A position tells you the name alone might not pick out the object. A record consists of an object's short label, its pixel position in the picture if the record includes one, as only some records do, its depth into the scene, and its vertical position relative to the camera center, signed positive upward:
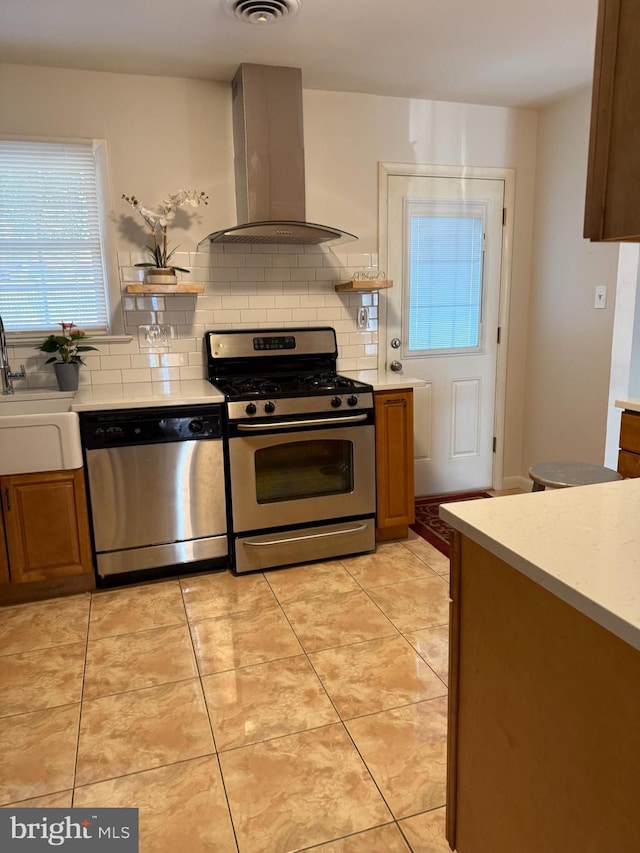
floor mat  3.38 -1.26
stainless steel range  2.91 -0.76
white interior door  3.70 -0.02
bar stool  2.15 -0.60
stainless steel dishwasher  2.75 -0.80
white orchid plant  3.04 +0.49
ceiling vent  2.33 +1.17
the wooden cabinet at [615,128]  0.82 +0.25
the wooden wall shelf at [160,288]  3.01 +0.13
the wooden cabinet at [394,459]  3.19 -0.79
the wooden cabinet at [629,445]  2.41 -0.55
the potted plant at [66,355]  2.98 -0.20
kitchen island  0.90 -0.62
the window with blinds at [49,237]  3.02 +0.40
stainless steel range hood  2.99 +0.79
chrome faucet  2.93 -0.26
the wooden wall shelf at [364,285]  3.36 +0.14
